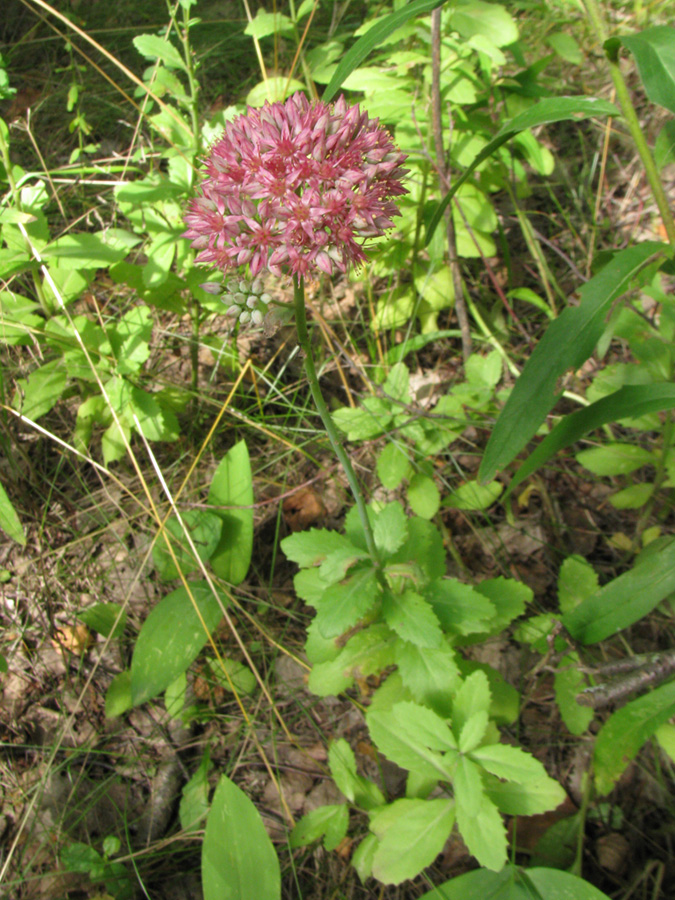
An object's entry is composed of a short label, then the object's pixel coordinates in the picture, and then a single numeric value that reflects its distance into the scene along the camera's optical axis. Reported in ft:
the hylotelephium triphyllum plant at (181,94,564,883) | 1.13
